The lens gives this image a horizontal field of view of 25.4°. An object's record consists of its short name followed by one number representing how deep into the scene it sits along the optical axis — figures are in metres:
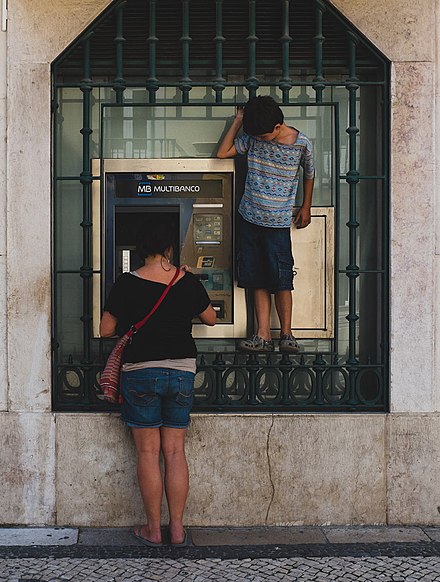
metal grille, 6.36
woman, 5.75
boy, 6.32
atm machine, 6.41
